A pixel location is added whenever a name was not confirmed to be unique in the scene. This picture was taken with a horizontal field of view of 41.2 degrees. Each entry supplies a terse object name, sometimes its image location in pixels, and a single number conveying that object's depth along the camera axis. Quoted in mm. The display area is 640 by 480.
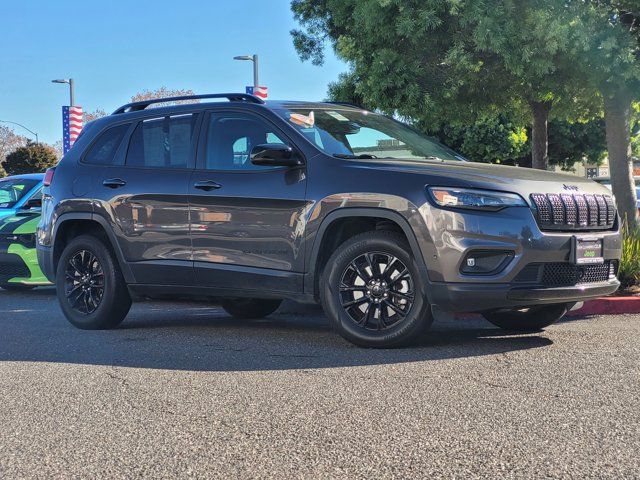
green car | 10820
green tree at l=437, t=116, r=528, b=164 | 33562
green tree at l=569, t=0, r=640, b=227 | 9766
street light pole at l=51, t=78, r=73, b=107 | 36562
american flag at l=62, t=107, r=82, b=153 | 28828
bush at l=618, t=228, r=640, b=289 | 8703
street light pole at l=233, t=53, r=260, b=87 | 26203
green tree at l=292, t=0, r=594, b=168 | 10141
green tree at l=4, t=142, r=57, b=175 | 50438
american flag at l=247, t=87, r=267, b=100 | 22856
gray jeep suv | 5586
